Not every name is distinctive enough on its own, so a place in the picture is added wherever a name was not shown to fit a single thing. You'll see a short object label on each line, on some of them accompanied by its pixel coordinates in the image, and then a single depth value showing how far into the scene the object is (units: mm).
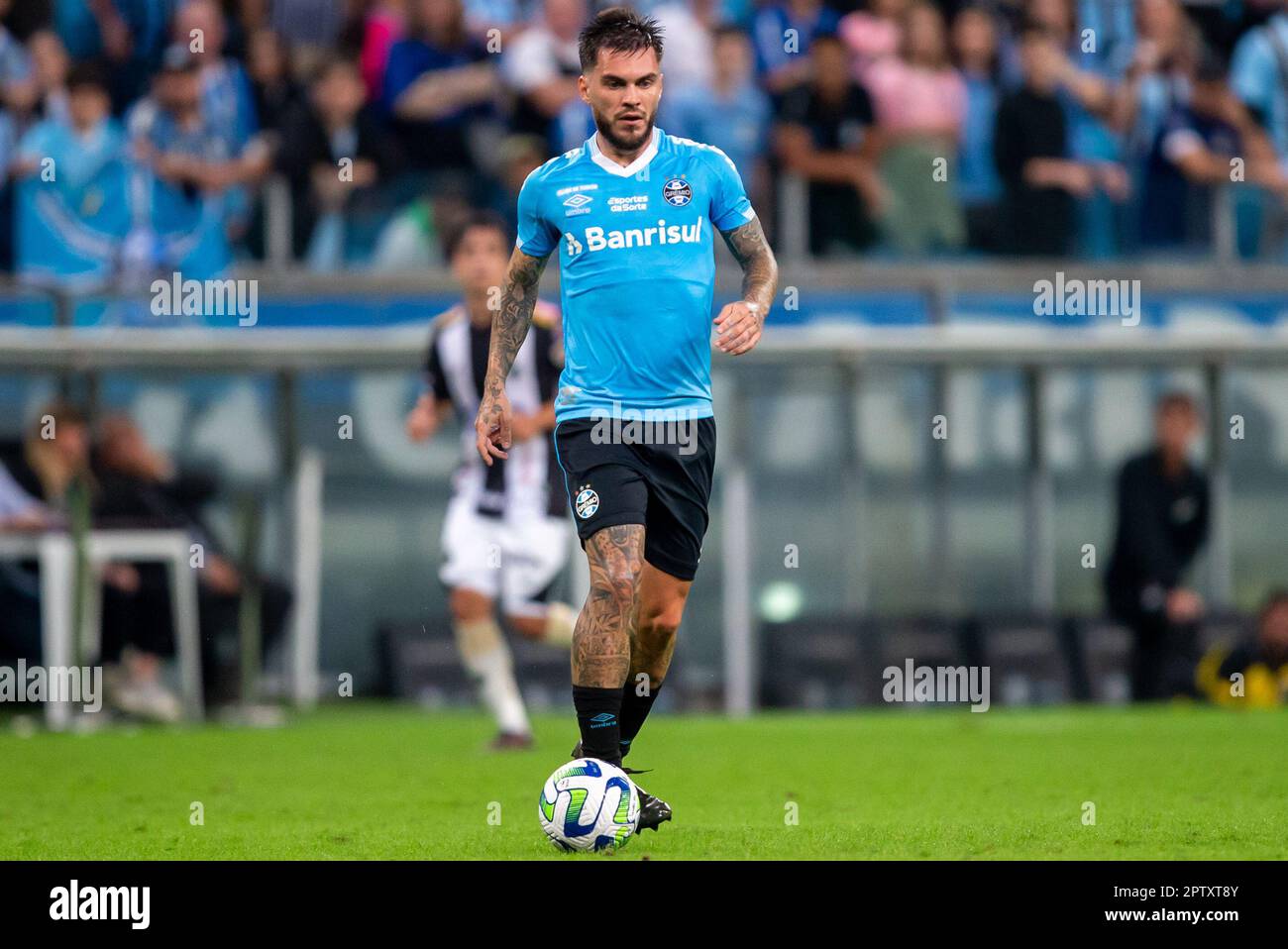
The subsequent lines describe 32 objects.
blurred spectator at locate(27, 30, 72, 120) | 15320
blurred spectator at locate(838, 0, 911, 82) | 16344
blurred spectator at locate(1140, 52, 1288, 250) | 16016
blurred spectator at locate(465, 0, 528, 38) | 16219
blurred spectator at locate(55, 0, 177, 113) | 15656
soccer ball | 6555
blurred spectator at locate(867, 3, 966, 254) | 15641
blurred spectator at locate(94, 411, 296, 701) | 13711
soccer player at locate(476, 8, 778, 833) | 6777
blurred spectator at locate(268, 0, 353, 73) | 16062
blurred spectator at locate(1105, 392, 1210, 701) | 14602
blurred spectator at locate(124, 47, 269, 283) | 14680
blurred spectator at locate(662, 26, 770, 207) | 15453
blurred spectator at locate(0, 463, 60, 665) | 14109
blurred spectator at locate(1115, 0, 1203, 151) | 16344
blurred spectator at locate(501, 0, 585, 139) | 15414
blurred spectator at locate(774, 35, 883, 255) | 15508
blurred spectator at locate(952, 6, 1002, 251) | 15852
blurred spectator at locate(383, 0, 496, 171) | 15617
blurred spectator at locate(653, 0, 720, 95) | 15688
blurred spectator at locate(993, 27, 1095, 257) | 15680
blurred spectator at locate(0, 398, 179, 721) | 13523
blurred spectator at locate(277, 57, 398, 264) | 15320
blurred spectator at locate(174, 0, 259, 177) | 15312
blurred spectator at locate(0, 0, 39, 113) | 15469
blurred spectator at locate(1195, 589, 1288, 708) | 14070
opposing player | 11031
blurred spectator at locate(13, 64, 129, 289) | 14750
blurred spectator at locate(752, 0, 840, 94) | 16078
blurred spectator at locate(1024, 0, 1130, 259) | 15773
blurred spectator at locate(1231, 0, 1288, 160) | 16578
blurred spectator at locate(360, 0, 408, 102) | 15930
